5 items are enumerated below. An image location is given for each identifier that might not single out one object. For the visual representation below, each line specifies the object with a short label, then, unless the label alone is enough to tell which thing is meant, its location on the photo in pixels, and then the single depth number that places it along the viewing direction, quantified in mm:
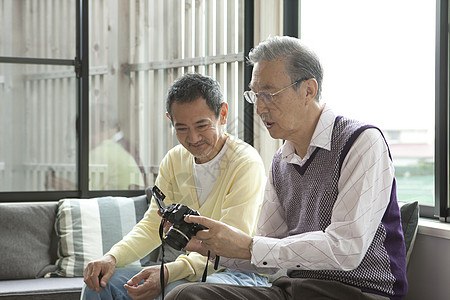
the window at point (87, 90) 3301
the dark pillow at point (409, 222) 1913
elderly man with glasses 1451
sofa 2703
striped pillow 2746
